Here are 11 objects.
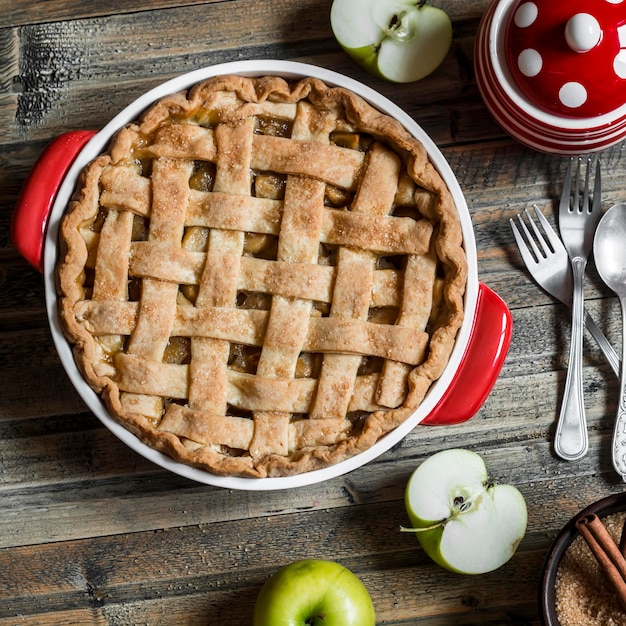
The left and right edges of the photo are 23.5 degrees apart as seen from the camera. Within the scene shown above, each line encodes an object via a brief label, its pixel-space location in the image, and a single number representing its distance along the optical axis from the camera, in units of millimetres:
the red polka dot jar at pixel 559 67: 871
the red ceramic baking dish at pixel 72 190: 906
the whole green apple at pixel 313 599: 925
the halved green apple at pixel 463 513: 945
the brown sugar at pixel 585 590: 929
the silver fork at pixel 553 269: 969
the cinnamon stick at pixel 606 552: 910
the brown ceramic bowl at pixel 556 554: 919
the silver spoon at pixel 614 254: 964
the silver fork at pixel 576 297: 963
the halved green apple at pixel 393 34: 946
